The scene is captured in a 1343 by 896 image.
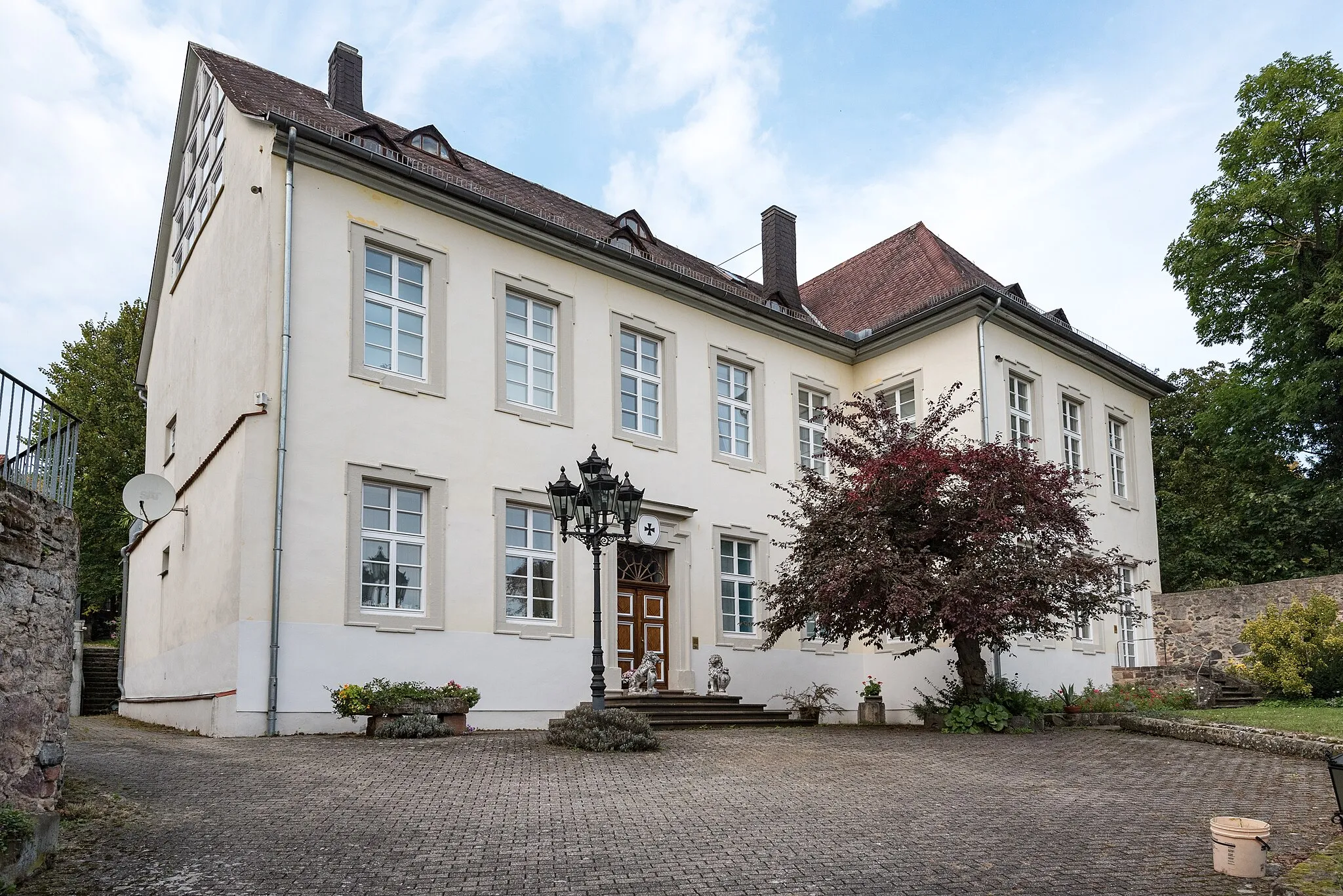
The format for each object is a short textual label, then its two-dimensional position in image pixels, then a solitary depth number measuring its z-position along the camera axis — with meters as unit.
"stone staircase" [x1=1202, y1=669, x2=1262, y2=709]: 20.92
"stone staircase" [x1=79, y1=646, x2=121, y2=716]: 25.50
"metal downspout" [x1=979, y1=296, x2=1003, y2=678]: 21.05
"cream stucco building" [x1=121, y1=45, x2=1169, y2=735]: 15.21
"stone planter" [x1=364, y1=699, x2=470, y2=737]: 13.83
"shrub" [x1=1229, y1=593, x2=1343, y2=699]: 20.16
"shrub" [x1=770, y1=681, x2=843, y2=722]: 20.31
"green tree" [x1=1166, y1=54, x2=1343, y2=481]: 25.77
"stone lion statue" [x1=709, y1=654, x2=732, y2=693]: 19.06
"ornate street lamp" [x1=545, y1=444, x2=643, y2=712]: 13.29
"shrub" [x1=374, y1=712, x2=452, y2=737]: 13.44
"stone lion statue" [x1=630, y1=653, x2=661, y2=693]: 18.09
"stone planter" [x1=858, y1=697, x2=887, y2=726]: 20.61
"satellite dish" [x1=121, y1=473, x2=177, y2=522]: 14.13
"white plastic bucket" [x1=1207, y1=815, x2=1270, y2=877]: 7.28
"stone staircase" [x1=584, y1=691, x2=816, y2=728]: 17.14
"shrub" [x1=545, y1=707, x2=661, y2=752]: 12.43
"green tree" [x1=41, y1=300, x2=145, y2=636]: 32.03
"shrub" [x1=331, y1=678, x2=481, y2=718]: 13.85
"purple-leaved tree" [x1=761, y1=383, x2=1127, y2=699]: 15.66
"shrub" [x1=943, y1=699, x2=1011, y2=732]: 16.39
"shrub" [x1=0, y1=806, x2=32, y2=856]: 6.16
